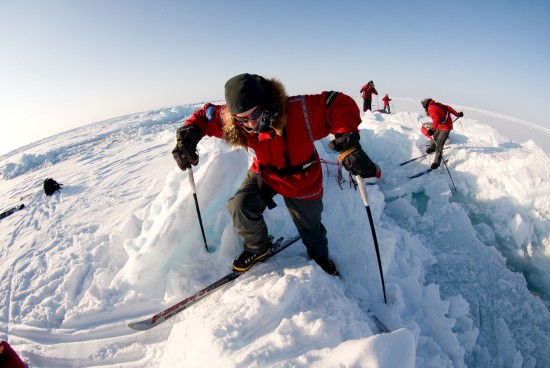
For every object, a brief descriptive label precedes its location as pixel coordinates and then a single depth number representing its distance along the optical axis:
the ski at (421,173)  5.70
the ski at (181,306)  2.25
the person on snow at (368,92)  12.15
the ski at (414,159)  6.18
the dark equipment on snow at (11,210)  5.96
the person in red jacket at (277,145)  1.91
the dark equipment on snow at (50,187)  6.48
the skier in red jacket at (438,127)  5.84
